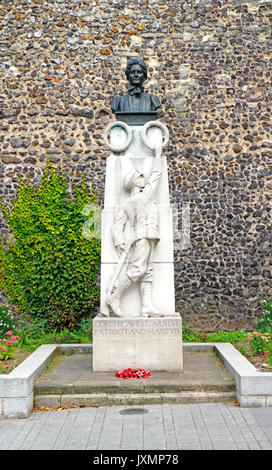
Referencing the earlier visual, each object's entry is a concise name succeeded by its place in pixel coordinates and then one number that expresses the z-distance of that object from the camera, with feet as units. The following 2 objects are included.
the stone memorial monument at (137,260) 19.43
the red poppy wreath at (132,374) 18.42
